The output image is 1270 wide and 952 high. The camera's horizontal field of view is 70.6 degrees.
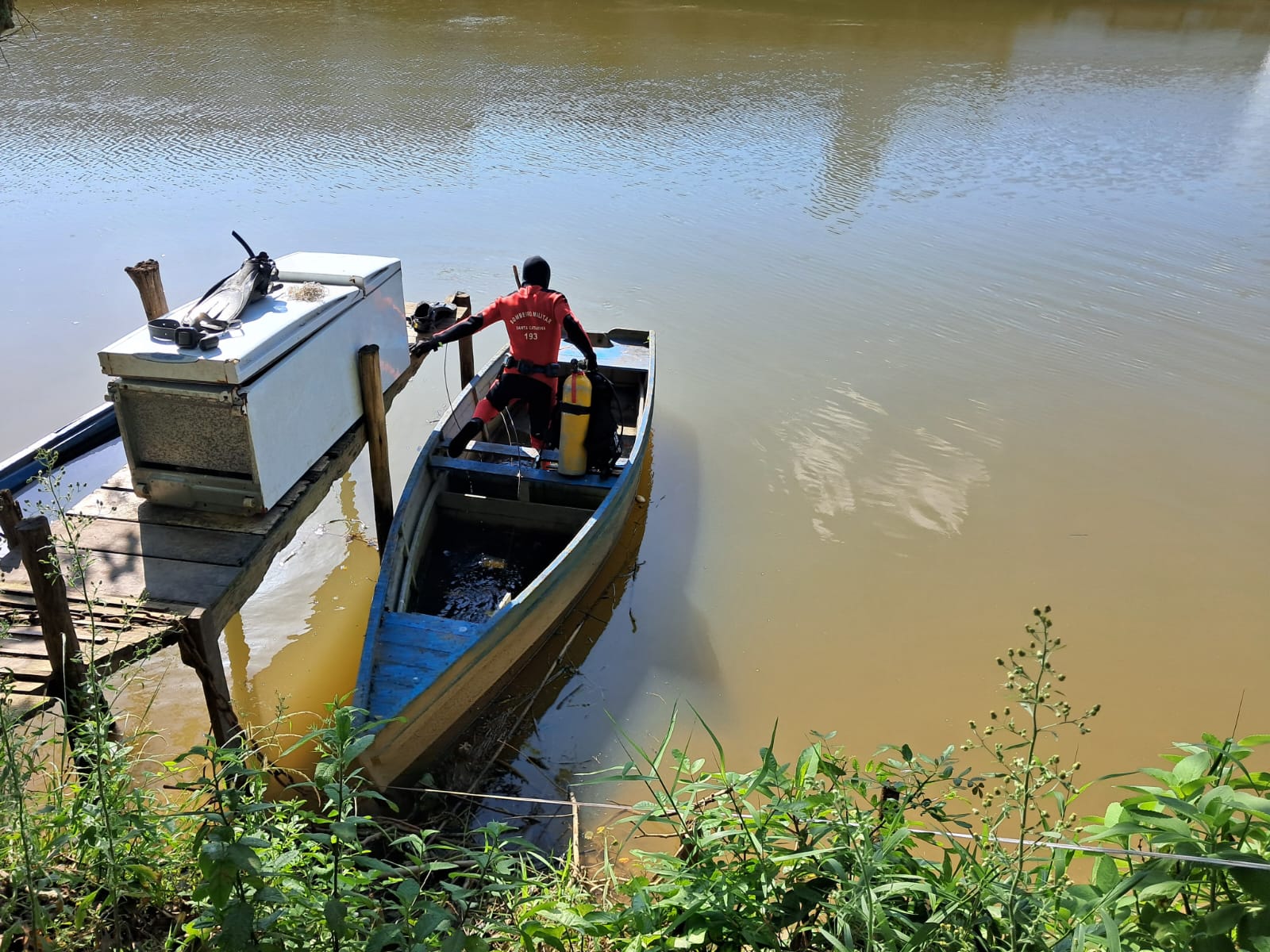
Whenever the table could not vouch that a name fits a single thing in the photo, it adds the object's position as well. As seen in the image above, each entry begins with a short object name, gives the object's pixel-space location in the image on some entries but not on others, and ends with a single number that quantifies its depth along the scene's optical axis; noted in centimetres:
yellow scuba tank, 620
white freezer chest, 446
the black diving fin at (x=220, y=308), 449
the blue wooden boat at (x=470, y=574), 478
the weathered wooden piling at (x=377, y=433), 568
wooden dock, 394
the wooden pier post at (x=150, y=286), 614
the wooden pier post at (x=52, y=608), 353
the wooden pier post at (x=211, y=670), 416
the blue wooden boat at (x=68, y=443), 547
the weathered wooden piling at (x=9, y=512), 403
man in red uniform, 642
